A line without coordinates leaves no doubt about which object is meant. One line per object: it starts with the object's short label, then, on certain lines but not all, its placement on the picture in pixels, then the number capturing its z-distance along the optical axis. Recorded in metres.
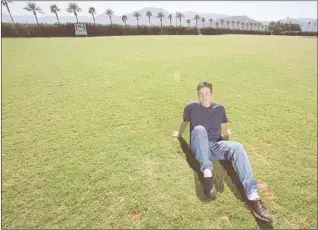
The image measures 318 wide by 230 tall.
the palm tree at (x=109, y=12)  135.02
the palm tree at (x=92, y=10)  107.56
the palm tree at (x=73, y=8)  101.44
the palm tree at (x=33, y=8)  84.38
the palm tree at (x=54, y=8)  90.88
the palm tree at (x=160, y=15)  134.98
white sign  54.25
